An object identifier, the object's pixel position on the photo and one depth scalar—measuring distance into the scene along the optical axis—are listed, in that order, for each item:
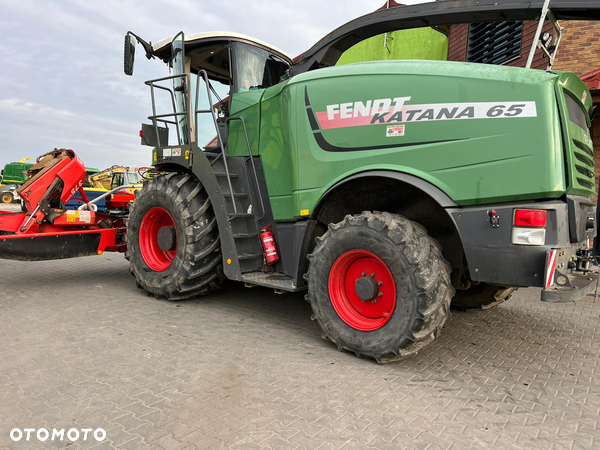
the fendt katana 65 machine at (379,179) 2.65
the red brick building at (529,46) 7.48
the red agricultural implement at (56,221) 4.82
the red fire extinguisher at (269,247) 3.96
